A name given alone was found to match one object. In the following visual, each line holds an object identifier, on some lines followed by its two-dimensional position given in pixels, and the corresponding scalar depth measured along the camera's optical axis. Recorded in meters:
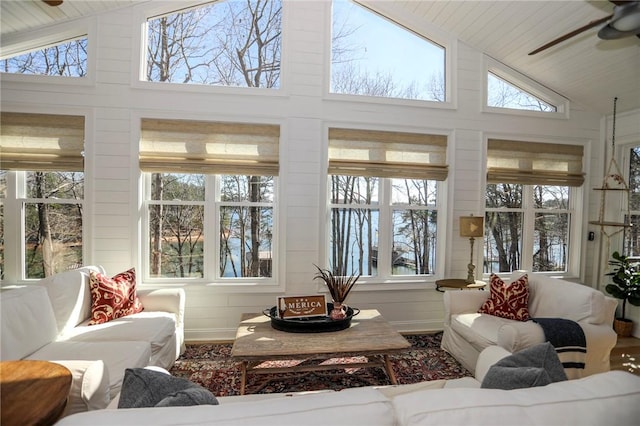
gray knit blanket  2.45
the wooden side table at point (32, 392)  1.27
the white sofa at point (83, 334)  1.74
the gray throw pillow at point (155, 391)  1.14
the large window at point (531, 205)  4.42
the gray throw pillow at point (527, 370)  1.25
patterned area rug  2.77
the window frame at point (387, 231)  4.00
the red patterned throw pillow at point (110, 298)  2.89
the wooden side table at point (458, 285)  3.87
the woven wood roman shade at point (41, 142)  3.49
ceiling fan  2.01
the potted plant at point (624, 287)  3.96
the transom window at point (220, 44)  3.84
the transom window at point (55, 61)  3.59
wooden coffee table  2.41
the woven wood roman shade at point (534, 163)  4.38
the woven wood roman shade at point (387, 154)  4.03
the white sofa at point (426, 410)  0.87
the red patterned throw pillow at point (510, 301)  3.14
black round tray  2.78
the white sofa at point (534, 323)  2.48
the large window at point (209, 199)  3.74
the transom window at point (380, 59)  4.12
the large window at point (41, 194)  3.51
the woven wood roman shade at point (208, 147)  3.71
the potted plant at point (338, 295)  2.96
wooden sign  2.91
